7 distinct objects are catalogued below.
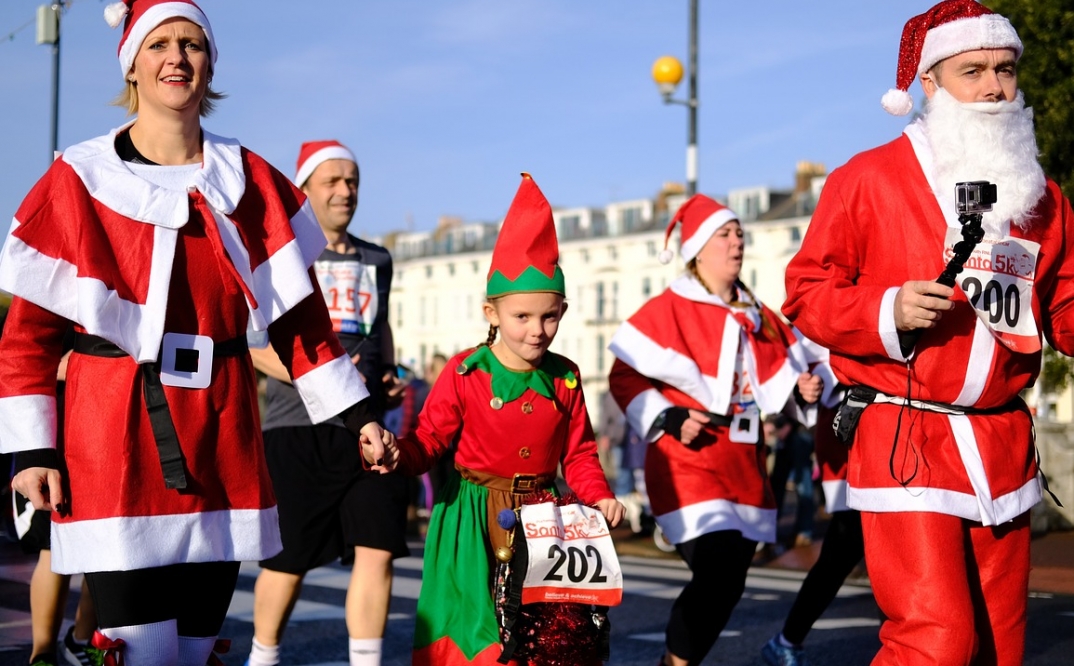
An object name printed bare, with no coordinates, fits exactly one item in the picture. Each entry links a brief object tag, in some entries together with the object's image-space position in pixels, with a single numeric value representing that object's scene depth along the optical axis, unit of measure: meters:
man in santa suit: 4.24
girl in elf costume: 5.20
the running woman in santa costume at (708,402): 6.38
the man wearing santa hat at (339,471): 6.30
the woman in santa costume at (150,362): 3.99
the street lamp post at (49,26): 18.33
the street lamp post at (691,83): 19.17
